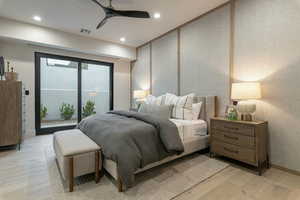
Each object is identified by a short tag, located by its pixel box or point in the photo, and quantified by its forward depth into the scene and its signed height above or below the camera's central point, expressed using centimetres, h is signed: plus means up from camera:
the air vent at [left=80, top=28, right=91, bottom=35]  408 +178
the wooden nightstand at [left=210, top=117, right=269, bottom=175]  216 -65
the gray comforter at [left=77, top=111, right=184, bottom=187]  173 -55
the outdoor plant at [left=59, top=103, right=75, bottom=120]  482 -43
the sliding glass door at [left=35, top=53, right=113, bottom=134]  443 +23
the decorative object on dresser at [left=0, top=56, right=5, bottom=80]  314 +59
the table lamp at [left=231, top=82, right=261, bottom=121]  231 +4
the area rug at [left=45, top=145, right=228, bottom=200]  170 -107
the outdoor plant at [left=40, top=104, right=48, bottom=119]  446 -41
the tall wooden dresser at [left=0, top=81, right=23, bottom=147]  296 -30
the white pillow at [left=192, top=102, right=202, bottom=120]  312 -25
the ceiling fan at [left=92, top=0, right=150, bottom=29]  264 +147
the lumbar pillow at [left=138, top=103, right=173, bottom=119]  310 -25
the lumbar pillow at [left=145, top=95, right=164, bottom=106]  374 -6
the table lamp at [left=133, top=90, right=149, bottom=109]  493 +8
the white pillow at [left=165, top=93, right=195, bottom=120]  310 -20
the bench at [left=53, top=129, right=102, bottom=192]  177 -72
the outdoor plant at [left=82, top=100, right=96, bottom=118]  512 -38
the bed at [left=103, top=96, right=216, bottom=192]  257 -59
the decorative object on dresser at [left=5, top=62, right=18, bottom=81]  317 +44
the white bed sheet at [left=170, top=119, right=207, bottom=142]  259 -55
